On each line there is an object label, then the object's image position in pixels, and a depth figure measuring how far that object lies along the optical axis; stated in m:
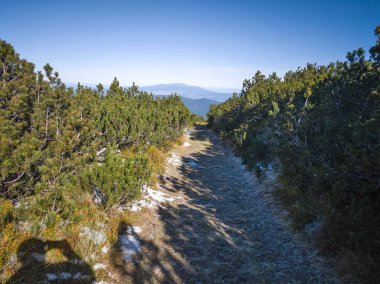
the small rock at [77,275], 3.91
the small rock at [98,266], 4.27
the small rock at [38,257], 3.98
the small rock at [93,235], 4.67
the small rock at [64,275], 3.80
